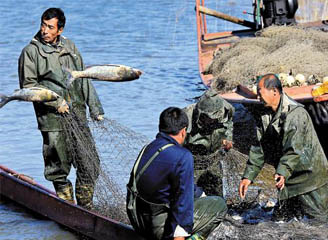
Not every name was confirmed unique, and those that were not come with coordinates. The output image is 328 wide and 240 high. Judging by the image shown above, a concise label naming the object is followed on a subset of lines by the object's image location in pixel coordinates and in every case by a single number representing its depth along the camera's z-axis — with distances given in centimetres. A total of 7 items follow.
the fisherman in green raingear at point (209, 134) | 1081
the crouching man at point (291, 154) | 970
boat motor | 2204
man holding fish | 1074
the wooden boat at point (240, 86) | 1451
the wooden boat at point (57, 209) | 1016
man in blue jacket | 784
